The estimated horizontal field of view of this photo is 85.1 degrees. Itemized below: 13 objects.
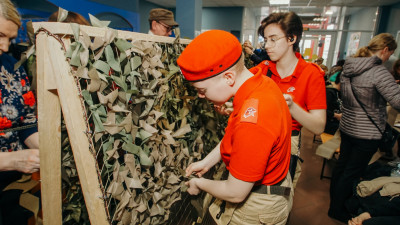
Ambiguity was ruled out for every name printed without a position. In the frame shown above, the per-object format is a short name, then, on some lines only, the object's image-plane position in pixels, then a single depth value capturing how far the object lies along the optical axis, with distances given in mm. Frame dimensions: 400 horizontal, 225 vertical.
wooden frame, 680
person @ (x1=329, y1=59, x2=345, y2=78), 4164
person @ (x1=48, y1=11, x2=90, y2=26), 1338
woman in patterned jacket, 1014
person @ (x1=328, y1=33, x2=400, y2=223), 1777
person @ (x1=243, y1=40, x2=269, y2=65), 2332
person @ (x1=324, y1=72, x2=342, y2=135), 3245
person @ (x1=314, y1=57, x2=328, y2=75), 5789
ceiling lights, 9359
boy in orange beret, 730
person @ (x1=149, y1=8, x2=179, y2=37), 2539
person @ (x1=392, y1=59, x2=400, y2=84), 2711
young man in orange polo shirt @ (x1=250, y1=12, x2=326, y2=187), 1323
